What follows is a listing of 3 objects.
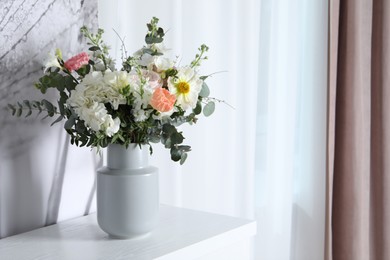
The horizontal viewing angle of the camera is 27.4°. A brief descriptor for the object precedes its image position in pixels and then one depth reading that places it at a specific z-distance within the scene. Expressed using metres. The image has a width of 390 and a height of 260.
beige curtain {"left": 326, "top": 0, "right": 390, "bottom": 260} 3.37
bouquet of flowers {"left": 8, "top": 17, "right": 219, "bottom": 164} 1.92
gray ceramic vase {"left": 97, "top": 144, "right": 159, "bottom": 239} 2.02
